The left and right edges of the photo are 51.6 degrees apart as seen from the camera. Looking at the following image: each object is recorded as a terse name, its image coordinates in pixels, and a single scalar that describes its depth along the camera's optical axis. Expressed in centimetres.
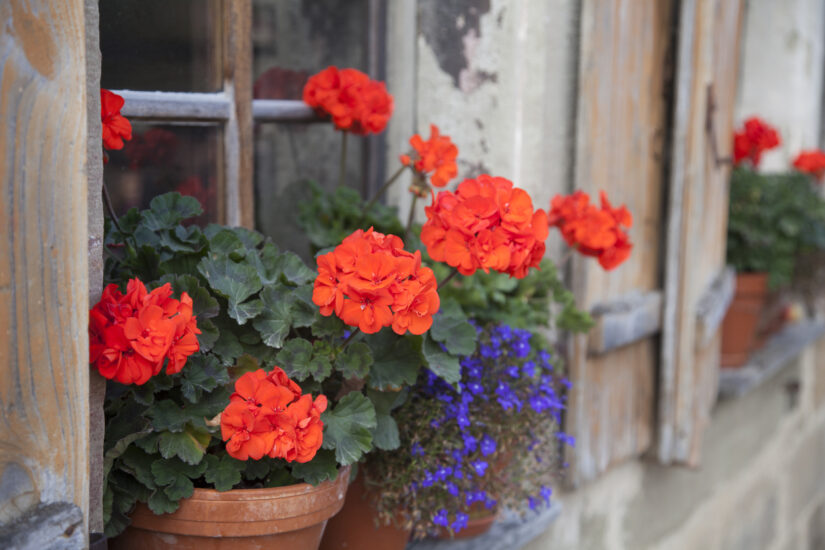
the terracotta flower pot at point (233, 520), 112
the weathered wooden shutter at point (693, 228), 244
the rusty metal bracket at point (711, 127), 262
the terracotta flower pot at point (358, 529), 149
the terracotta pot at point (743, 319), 347
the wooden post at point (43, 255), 86
